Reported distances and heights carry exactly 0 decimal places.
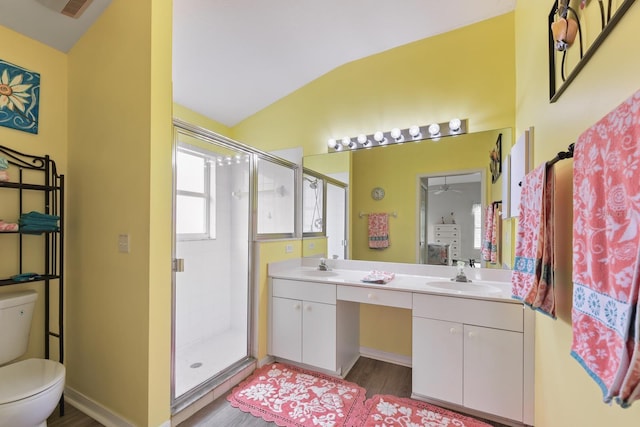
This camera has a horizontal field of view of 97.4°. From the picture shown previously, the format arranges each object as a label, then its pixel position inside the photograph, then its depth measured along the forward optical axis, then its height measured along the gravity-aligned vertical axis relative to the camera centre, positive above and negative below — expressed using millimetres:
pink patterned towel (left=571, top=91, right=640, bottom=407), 555 -94
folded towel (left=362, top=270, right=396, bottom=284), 2160 -507
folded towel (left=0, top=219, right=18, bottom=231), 1574 -76
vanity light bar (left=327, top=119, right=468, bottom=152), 2299 +700
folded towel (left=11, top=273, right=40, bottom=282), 1644 -383
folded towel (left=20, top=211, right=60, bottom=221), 1664 -19
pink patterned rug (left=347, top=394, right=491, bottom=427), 1737 -1299
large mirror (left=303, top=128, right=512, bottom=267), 2240 +186
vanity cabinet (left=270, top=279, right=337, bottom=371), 2225 -903
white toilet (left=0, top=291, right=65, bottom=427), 1311 -869
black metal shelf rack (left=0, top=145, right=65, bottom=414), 1754 +34
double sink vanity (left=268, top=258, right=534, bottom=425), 1666 -808
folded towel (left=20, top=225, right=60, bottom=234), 1646 -94
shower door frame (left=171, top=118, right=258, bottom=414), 1785 -583
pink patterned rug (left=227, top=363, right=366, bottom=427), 1780 -1296
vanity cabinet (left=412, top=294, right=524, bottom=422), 1661 -876
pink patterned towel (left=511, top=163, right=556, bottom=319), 1087 -135
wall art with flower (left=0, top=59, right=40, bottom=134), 1736 +739
